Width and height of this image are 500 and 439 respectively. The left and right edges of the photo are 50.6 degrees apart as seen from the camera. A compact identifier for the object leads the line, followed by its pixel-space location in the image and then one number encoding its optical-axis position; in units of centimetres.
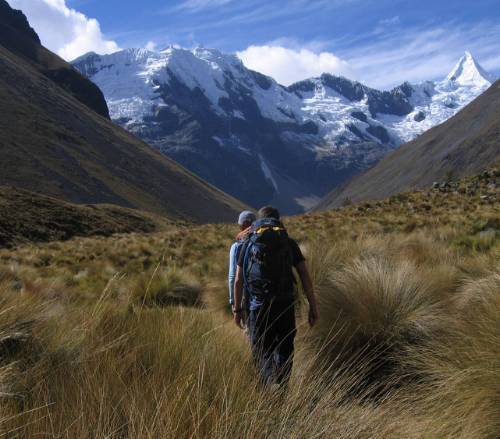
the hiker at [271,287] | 457
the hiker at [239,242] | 554
